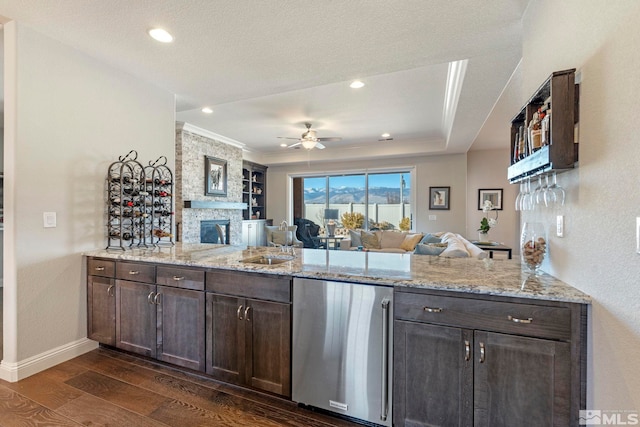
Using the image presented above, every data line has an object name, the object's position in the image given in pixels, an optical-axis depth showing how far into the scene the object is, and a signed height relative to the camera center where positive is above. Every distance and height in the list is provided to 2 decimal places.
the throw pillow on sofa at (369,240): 6.09 -0.62
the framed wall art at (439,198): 7.04 +0.25
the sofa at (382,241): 5.99 -0.64
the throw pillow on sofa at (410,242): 5.96 -0.64
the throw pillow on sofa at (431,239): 4.99 -0.50
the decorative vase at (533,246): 1.76 -0.21
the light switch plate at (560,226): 1.55 -0.08
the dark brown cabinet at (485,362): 1.39 -0.74
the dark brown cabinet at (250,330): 1.97 -0.81
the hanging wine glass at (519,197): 2.03 +0.08
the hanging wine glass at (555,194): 1.56 +0.08
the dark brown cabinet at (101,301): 2.64 -0.81
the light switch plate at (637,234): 1.00 -0.08
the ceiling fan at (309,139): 5.38 +1.21
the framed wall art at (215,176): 6.11 +0.65
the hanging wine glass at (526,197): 1.93 +0.08
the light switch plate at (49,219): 2.46 -0.09
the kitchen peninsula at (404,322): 1.42 -0.67
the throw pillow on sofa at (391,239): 6.20 -0.61
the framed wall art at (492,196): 7.23 +0.29
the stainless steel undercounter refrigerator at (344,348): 1.72 -0.81
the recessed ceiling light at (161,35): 2.33 +1.33
